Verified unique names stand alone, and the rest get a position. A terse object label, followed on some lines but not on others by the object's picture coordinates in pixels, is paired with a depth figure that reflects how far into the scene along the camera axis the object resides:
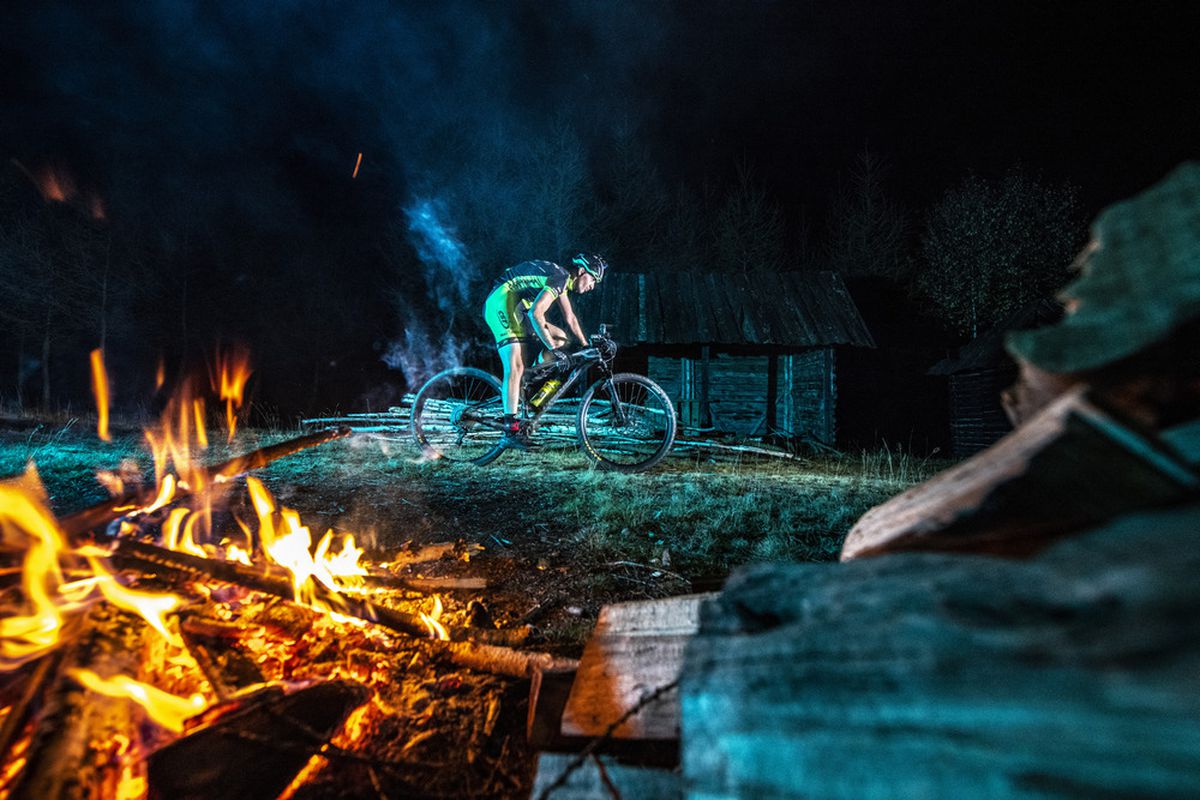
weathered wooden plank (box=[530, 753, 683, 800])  1.00
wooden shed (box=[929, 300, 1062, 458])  11.94
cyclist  5.73
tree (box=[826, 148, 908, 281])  27.27
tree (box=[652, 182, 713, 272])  26.84
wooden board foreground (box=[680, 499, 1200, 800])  0.50
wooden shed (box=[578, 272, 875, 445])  13.73
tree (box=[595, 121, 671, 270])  24.98
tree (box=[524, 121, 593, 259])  22.47
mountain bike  6.11
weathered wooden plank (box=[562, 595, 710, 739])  1.17
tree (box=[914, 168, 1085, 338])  19.55
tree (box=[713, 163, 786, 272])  28.27
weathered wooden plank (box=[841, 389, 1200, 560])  0.65
